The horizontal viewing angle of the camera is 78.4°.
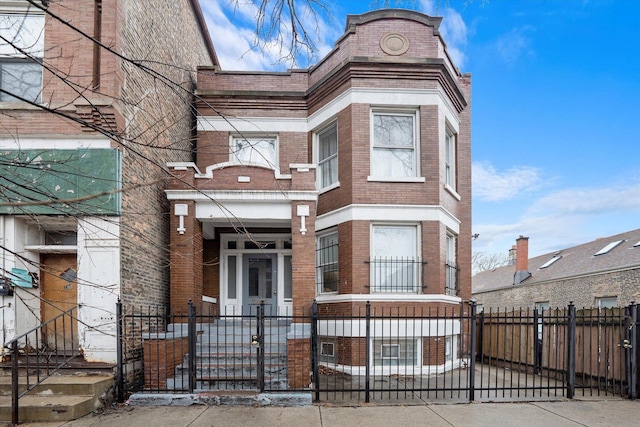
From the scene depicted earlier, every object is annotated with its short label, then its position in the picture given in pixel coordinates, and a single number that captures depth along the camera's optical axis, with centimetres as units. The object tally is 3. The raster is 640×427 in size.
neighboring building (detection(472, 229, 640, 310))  1587
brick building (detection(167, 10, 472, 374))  907
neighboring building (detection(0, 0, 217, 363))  721
